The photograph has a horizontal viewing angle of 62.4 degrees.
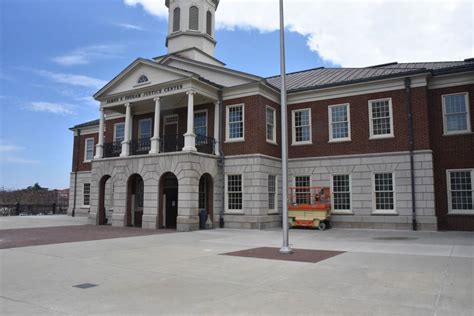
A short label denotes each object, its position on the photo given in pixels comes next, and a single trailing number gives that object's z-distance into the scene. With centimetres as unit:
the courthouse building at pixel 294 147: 2070
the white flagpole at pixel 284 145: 1253
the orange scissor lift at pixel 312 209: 2158
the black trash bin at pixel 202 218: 2239
